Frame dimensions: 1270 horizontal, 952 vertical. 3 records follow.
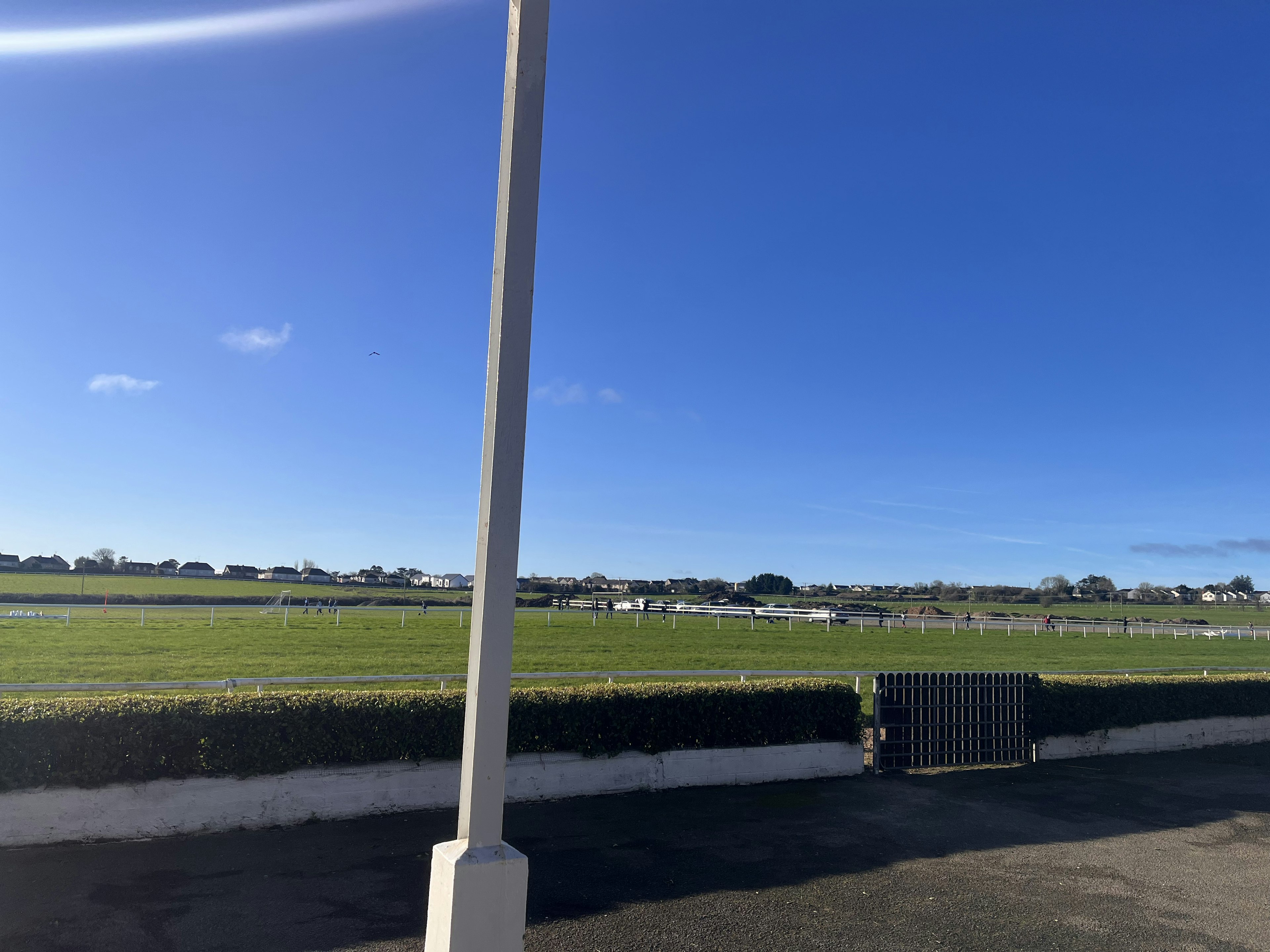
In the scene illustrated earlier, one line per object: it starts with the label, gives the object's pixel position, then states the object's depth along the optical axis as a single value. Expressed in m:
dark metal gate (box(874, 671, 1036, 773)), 10.35
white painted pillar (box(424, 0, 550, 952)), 3.12
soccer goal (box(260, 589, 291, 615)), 41.50
